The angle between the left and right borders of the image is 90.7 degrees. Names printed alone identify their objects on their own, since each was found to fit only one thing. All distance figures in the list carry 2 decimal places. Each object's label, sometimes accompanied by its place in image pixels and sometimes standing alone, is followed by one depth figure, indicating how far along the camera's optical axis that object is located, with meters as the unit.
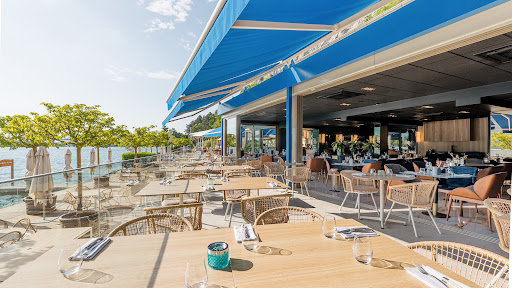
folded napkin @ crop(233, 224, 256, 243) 1.52
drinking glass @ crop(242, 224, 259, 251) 1.44
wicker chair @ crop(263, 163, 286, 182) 7.32
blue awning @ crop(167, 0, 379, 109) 2.12
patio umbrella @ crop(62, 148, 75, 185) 7.39
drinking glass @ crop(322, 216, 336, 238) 1.67
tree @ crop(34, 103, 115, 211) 7.39
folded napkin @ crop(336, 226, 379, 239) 1.65
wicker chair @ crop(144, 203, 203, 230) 2.39
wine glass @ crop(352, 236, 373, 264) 1.28
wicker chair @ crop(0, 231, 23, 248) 2.54
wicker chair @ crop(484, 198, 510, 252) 2.37
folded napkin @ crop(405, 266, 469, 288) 1.08
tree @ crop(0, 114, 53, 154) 7.41
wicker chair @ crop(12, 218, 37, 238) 2.97
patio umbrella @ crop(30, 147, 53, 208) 3.08
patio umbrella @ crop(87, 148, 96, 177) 9.55
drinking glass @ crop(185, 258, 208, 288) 1.00
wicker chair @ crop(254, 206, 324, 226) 2.26
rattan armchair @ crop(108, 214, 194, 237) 2.15
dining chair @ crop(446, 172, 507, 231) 4.28
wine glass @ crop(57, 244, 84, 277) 1.20
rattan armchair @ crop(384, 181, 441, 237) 3.80
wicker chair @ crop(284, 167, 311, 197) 6.17
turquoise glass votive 1.25
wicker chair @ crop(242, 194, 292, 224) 2.86
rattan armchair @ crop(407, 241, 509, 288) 1.17
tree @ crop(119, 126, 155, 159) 16.17
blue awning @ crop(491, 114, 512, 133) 13.19
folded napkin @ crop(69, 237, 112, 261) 1.27
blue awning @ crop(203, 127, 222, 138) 17.82
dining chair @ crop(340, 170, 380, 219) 4.65
